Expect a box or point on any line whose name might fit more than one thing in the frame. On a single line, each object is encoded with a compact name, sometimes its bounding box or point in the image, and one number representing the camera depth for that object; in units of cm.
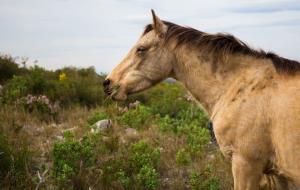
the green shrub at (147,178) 619
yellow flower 1406
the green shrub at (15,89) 1040
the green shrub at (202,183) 618
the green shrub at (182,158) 683
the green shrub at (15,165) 600
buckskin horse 446
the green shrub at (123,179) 621
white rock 825
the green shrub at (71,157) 618
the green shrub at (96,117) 897
